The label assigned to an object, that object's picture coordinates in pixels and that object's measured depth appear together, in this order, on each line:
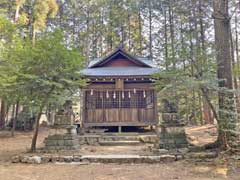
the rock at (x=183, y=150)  7.92
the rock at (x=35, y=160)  7.50
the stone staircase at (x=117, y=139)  11.92
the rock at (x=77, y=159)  7.64
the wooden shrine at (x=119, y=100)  14.74
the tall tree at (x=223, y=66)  7.14
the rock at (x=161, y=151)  8.19
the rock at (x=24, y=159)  7.57
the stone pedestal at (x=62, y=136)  9.21
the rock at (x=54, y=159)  7.66
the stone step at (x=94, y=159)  7.48
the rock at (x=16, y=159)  7.66
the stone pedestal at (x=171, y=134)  8.80
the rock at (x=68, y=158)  7.64
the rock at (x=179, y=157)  7.49
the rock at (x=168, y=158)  7.48
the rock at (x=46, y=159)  7.62
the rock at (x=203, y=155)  7.36
